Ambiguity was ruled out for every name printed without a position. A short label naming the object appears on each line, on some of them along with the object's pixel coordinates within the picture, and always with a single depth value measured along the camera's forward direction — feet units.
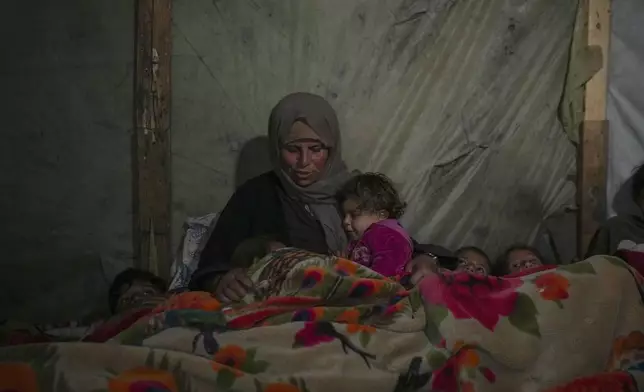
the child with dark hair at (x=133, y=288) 6.14
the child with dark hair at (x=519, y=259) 6.85
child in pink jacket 5.58
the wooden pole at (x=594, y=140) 7.45
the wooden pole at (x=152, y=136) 7.06
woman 6.31
